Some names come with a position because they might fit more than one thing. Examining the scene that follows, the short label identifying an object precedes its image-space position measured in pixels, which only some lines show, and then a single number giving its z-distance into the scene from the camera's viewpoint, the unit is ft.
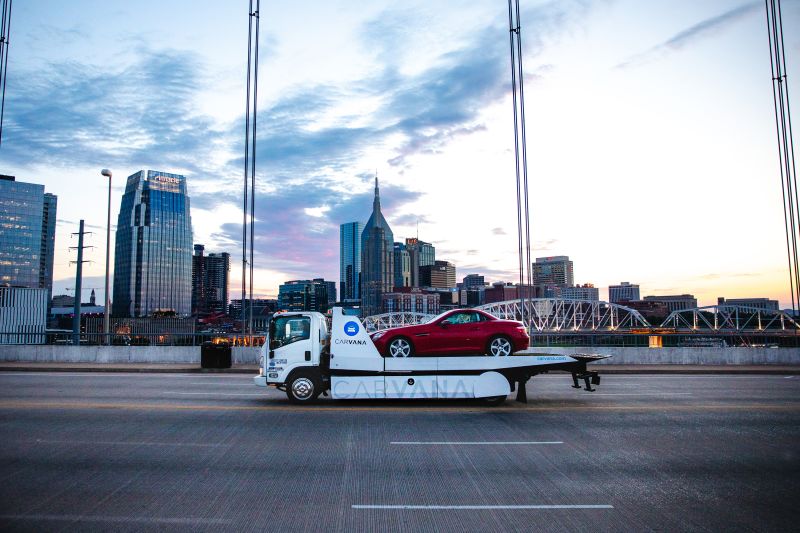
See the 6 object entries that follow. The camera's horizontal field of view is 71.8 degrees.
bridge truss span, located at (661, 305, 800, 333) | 562.87
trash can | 79.71
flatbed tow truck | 44.70
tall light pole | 97.76
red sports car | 46.39
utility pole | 89.28
